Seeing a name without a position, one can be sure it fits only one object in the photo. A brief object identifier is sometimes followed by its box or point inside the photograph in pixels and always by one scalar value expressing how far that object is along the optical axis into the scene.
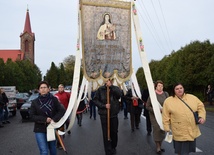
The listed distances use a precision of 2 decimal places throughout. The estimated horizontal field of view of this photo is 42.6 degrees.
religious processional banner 7.87
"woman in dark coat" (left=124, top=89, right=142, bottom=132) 10.34
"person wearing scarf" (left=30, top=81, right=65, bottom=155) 5.09
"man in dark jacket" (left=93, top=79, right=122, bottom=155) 6.61
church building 87.00
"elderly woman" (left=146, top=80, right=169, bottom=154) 6.86
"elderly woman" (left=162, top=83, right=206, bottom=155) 4.73
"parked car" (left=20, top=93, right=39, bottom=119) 15.22
